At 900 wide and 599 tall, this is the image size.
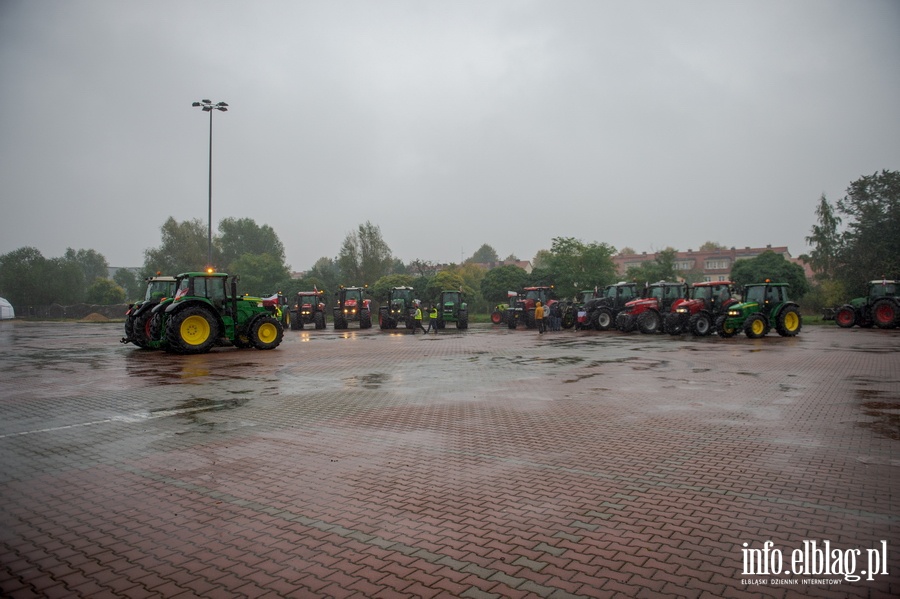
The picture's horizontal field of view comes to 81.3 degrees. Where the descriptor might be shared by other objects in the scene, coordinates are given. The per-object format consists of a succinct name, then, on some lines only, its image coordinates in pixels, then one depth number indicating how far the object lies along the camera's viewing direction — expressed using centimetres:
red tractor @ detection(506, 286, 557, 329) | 3117
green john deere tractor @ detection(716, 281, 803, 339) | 2081
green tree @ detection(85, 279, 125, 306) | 7612
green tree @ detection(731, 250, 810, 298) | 4269
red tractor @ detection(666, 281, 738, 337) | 2267
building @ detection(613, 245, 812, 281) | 9800
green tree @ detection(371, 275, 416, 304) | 5637
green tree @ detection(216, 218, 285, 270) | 10631
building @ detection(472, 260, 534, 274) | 12031
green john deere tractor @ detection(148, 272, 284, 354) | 1573
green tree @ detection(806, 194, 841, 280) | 5334
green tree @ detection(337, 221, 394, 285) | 6475
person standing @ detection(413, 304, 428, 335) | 2884
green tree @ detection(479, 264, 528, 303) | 5091
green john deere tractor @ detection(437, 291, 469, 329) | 3107
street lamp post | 2414
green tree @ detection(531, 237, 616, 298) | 4800
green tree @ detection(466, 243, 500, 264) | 16730
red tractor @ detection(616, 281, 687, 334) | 2464
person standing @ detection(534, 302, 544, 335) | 2575
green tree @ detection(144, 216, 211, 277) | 7481
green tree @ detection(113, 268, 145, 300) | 12519
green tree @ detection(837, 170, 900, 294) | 3997
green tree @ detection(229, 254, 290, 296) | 7425
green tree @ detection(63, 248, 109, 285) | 14088
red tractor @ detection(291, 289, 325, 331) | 3291
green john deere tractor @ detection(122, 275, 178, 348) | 1752
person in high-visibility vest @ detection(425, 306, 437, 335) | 2785
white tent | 5859
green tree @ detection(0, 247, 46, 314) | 6875
